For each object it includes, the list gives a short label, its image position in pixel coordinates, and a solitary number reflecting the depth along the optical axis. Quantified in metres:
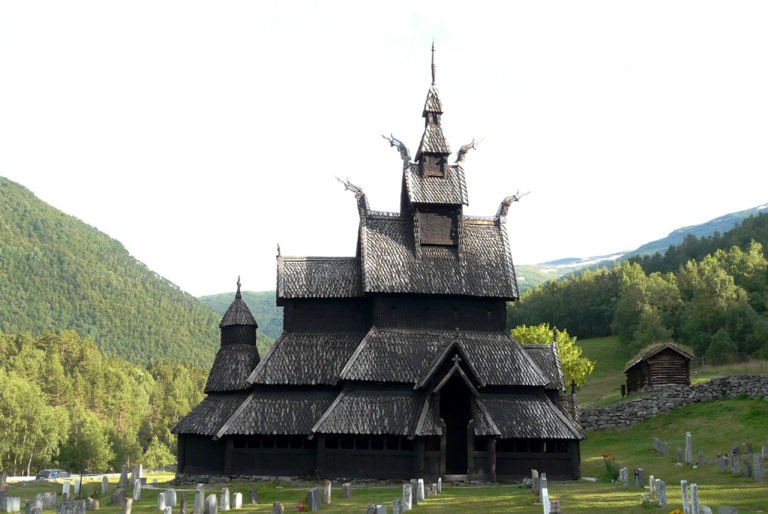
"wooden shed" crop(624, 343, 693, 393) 72.38
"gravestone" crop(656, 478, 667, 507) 26.55
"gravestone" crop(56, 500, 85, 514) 28.00
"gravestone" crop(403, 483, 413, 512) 29.25
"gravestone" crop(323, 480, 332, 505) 33.56
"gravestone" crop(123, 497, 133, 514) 30.53
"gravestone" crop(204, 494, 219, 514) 30.01
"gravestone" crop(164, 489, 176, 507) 32.97
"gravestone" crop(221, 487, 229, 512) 31.70
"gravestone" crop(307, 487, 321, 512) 31.00
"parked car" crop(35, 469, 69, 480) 68.06
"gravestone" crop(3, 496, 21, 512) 34.59
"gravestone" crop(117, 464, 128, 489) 44.12
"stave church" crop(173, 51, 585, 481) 43.94
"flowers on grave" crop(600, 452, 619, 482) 38.62
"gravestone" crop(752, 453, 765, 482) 33.25
